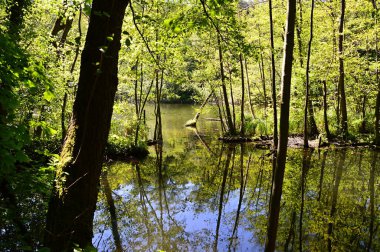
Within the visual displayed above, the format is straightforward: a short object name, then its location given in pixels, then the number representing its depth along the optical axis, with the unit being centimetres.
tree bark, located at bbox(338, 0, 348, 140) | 1747
